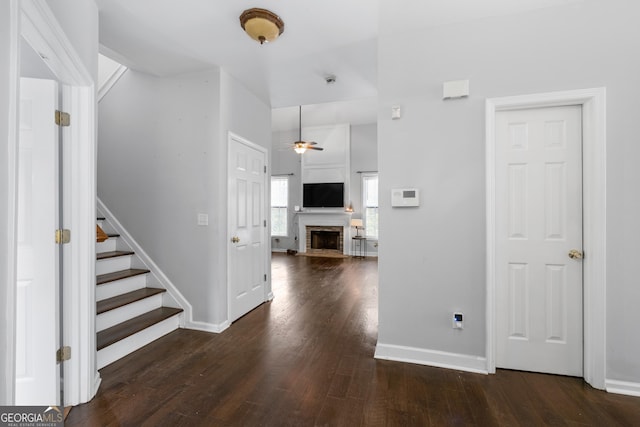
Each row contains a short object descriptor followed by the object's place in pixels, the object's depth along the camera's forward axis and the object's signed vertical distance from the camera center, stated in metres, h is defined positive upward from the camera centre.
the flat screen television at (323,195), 8.46 +0.54
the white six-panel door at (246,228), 3.35 -0.19
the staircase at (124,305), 2.51 -0.91
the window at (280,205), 9.32 +0.26
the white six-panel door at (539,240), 2.23 -0.21
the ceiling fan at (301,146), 6.72 +1.56
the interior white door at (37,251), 1.78 -0.23
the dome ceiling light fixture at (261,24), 2.23 +1.50
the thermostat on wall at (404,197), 2.44 +0.14
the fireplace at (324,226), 8.54 -0.40
